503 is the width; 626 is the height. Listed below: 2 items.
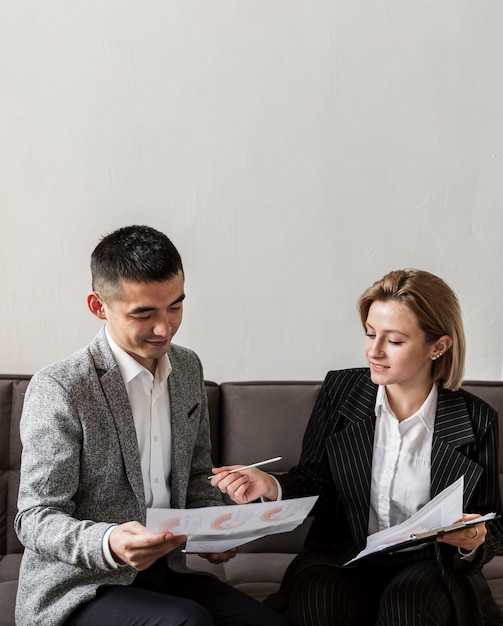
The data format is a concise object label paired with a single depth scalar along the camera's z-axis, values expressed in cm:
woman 178
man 154
